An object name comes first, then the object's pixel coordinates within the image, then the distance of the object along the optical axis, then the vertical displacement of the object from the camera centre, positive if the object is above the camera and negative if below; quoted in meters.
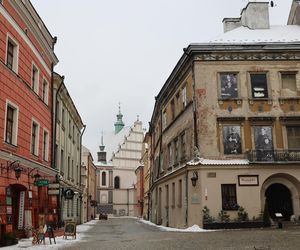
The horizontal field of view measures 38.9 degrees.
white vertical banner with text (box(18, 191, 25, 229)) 19.45 +0.17
